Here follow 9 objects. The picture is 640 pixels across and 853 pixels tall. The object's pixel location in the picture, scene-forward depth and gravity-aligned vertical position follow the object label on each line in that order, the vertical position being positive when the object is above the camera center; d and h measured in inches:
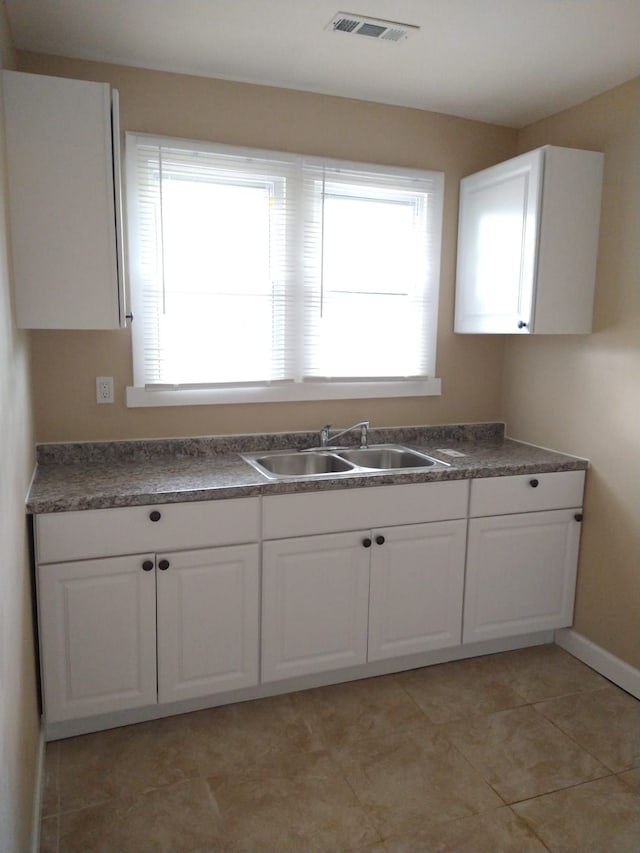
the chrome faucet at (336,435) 114.8 -19.3
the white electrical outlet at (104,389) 103.3 -10.8
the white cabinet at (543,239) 103.1 +15.4
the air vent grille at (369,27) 82.6 +39.8
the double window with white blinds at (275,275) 103.1 +8.9
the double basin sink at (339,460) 110.5 -23.4
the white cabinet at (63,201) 80.4 +15.5
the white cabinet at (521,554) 106.4 -38.0
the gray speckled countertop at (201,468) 86.4 -22.5
